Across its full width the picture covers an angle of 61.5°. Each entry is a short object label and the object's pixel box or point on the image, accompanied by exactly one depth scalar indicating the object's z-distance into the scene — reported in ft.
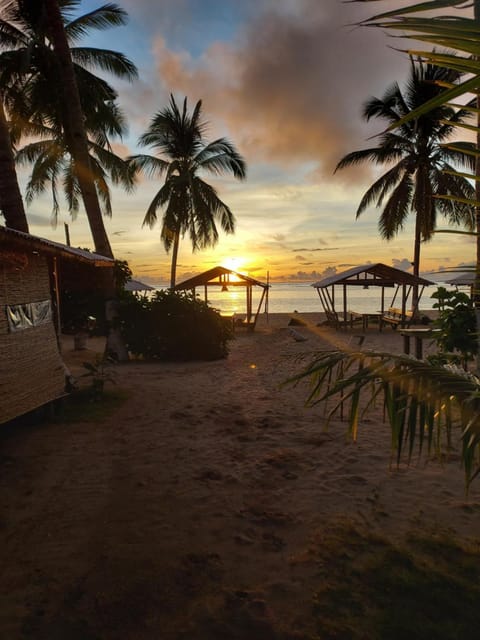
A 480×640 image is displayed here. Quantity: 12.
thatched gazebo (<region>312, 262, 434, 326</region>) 67.26
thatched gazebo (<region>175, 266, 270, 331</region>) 71.87
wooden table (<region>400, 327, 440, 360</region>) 29.60
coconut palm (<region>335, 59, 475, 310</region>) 64.18
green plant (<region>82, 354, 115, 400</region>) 26.66
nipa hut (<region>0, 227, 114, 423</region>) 19.30
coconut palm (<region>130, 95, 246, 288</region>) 72.64
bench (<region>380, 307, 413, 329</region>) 63.67
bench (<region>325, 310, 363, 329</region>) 71.20
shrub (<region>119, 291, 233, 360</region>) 41.24
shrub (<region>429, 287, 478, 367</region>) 21.97
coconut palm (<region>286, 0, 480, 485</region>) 3.72
